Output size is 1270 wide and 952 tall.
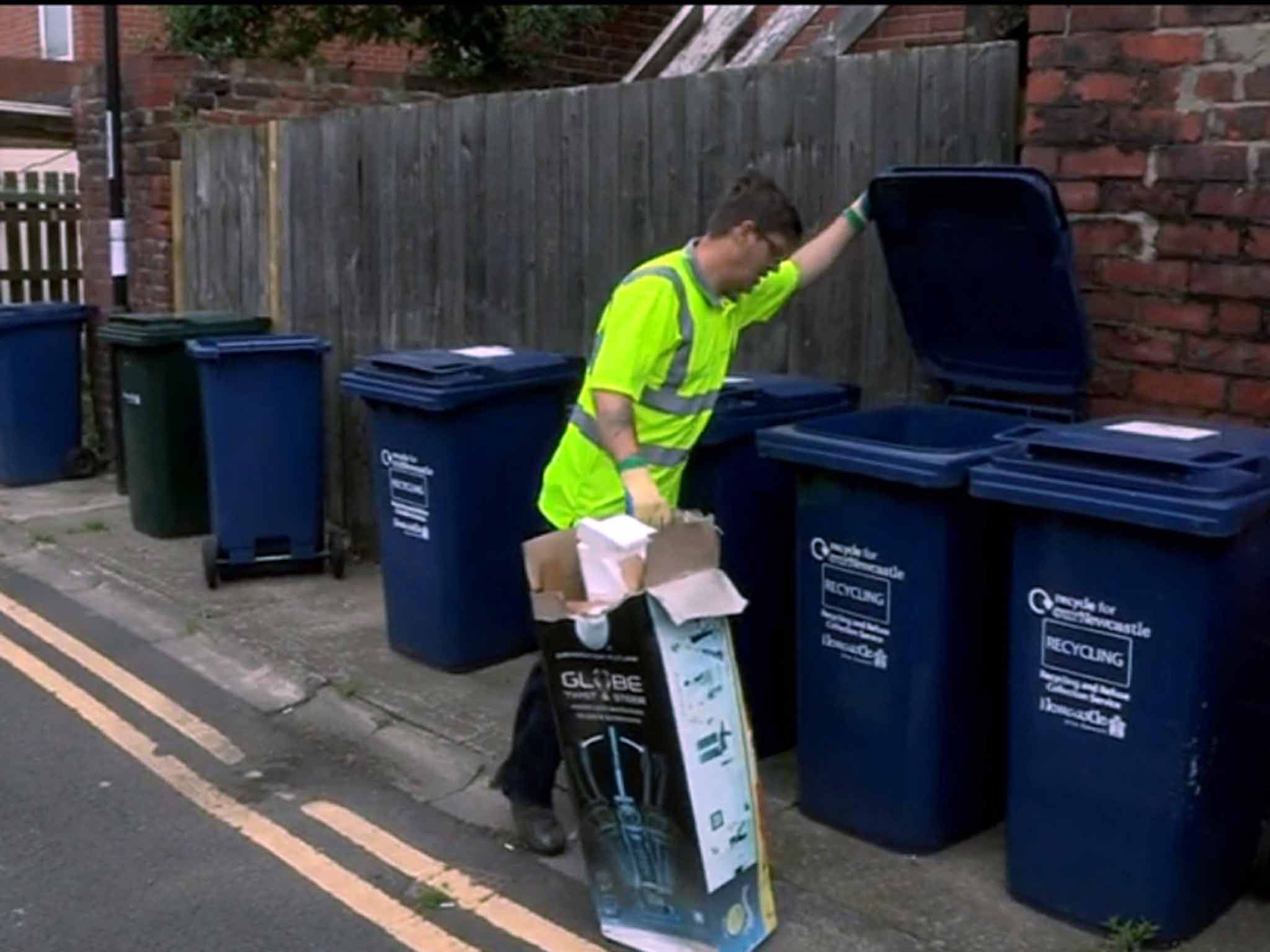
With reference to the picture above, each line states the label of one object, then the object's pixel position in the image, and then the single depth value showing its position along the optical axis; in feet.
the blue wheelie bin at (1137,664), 11.90
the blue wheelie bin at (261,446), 24.73
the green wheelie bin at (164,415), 27.27
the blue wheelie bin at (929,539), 13.75
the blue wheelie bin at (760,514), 15.80
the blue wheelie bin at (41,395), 32.24
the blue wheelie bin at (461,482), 19.79
